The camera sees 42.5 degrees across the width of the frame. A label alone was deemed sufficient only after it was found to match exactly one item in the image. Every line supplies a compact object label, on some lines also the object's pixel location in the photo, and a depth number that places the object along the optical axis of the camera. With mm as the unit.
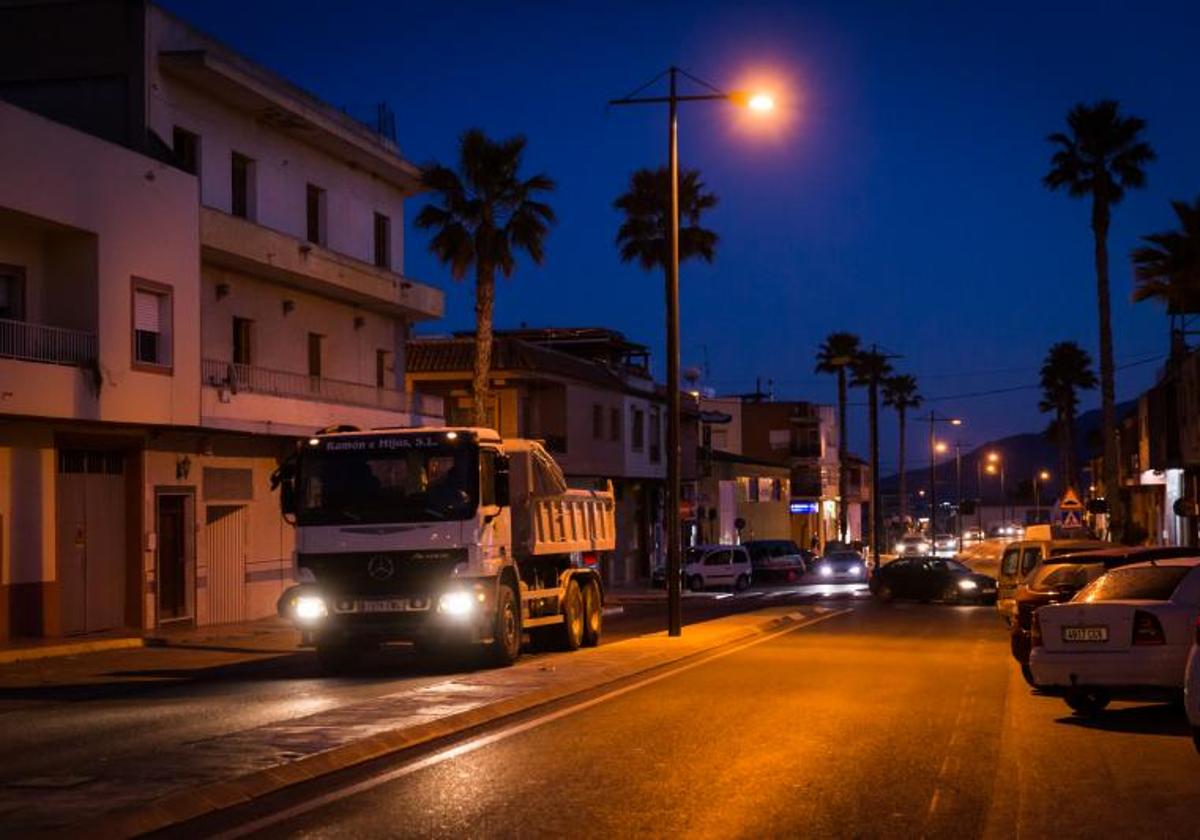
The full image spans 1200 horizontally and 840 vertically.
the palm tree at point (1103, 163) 45531
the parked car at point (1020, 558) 25594
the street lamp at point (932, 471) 96362
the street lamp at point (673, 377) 26469
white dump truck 20016
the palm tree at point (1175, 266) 38531
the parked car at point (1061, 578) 17297
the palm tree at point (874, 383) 81081
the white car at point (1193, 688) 11188
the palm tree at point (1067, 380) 92000
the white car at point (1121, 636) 13344
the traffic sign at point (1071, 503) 38656
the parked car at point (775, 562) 64812
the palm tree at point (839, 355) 90494
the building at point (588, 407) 55125
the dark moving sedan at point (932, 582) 42531
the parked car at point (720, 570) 56938
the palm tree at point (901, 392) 111312
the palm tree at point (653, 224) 52000
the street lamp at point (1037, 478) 106506
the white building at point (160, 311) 26594
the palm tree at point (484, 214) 41531
